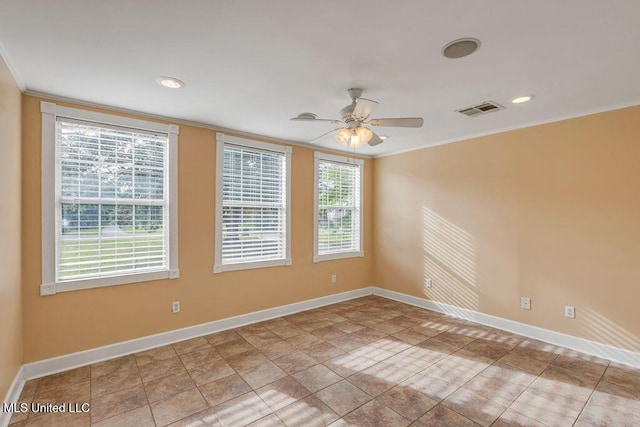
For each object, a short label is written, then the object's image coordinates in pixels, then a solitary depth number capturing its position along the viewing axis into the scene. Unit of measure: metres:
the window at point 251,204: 3.84
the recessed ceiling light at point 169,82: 2.45
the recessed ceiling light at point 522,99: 2.81
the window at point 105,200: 2.80
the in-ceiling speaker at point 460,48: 1.91
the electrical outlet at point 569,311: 3.32
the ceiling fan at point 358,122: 2.46
